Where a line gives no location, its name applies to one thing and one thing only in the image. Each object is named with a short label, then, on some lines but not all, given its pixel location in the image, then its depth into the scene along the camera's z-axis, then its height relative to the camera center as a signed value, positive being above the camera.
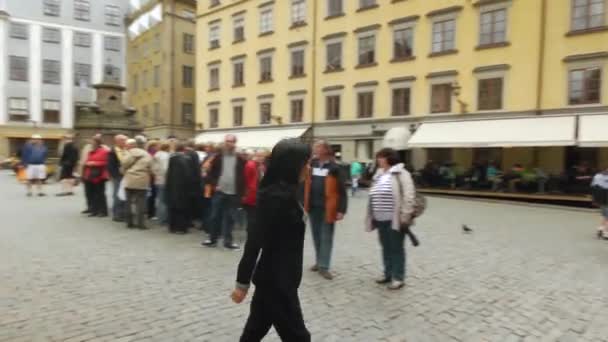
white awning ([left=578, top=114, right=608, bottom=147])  17.53 +1.16
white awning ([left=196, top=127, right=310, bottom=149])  30.75 +1.10
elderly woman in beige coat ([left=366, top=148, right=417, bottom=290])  5.51 -0.69
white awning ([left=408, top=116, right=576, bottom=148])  18.97 +1.09
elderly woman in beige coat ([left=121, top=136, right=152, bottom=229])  8.90 -0.64
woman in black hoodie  2.79 -0.62
